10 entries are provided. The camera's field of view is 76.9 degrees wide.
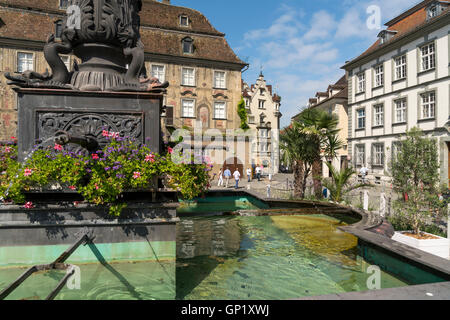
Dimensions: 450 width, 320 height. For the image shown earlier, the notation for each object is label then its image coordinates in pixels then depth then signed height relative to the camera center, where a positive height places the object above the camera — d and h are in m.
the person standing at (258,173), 30.00 -0.87
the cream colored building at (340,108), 33.83 +7.18
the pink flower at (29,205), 3.48 -0.50
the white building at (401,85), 19.81 +6.65
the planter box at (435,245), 6.08 -1.73
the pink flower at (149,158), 3.70 +0.09
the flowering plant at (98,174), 3.45 -0.12
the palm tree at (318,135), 12.59 +1.33
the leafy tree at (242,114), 29.04 +5.23
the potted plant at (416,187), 6.66 -0.58
